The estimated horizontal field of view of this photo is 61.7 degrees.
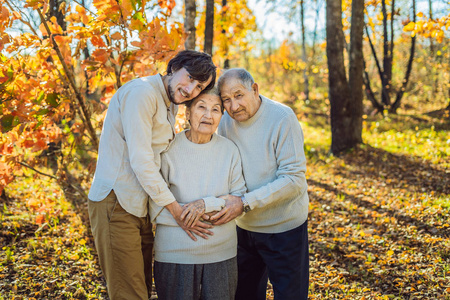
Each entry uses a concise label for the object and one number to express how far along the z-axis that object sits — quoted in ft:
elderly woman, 7.25
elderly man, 7.75
